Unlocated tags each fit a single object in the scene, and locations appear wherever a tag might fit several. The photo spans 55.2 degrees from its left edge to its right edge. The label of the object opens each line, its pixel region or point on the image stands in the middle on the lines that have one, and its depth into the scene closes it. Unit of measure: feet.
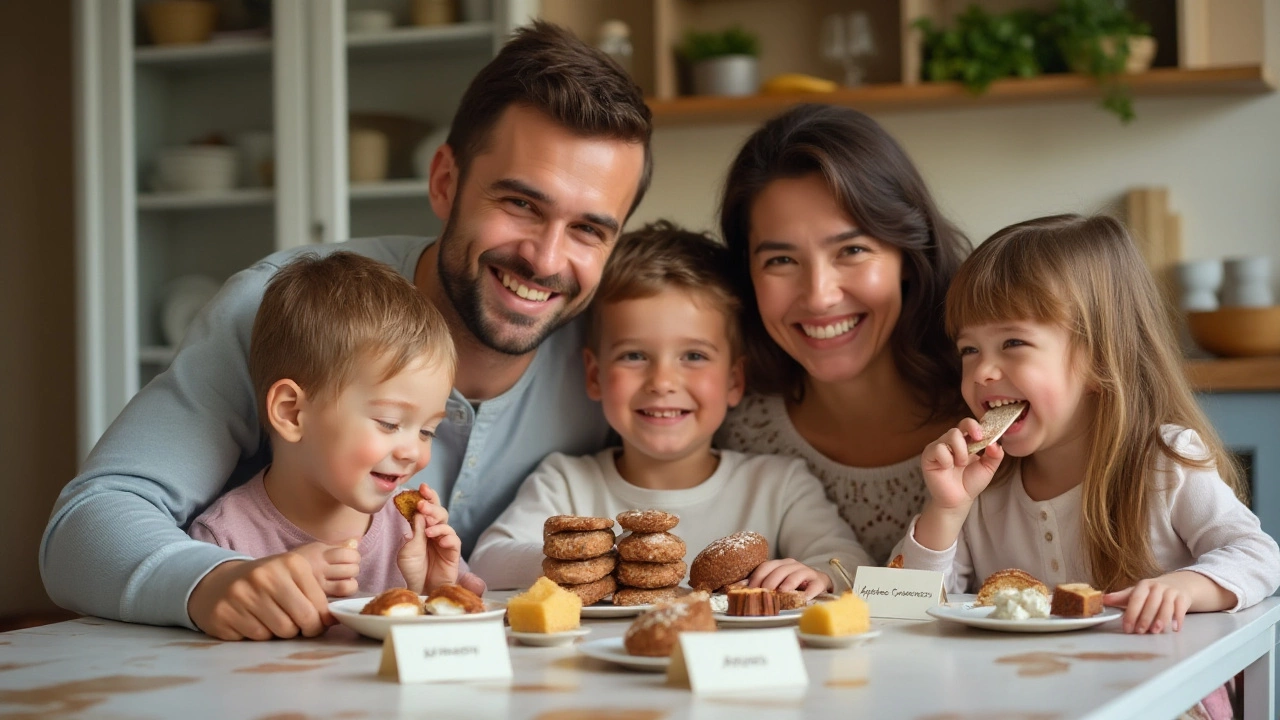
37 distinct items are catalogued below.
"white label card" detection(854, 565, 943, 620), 4.75
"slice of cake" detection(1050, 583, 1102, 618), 4.29
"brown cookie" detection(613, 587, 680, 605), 5.02
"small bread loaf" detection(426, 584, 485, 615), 4.19
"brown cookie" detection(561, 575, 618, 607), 5.04
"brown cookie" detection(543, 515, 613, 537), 5.08
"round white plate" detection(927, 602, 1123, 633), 4.17
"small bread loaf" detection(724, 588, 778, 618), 4.41
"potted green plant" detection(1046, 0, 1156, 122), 11.48
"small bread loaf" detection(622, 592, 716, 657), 3.63
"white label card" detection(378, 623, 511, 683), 3.52
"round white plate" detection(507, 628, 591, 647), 4.10
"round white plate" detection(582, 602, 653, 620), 4.81
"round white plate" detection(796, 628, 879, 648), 3.94
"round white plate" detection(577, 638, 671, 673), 3.57
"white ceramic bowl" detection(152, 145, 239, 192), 13.46
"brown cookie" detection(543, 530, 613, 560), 5.04
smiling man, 5.48
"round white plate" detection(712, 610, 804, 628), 4.38
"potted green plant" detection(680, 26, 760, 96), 12.98
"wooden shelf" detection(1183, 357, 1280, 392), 10.41
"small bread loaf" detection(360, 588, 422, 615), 4.19
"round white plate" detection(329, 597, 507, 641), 4.01
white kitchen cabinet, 12.98
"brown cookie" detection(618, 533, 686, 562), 5.05
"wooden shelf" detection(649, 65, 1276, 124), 11.48
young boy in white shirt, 6.88
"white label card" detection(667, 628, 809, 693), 3.31
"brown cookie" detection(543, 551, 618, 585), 5.02
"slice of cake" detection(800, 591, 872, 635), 3.93
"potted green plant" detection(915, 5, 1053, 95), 11.91
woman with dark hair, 6.76
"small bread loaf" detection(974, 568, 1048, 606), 4.69
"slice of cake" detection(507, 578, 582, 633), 4.11
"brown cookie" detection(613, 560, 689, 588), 5.06
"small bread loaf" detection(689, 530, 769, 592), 5.32
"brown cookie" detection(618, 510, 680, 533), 5.08
